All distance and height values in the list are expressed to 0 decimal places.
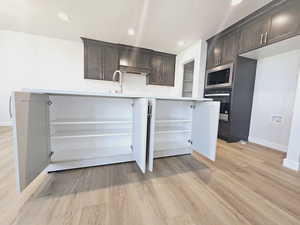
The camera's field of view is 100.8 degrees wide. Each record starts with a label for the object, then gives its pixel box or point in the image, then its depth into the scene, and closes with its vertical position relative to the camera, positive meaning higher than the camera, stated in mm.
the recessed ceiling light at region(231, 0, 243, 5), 1796 +1514
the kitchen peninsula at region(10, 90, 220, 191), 927 -341
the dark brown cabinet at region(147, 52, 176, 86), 3820 +1049
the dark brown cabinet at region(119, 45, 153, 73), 3492 +1238
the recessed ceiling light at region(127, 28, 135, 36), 2679 +1557
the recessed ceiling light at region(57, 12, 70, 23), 2271 +1541
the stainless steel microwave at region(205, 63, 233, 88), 2455 +618
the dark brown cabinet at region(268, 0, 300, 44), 1556 +1149
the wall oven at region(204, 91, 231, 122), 2453 +38
